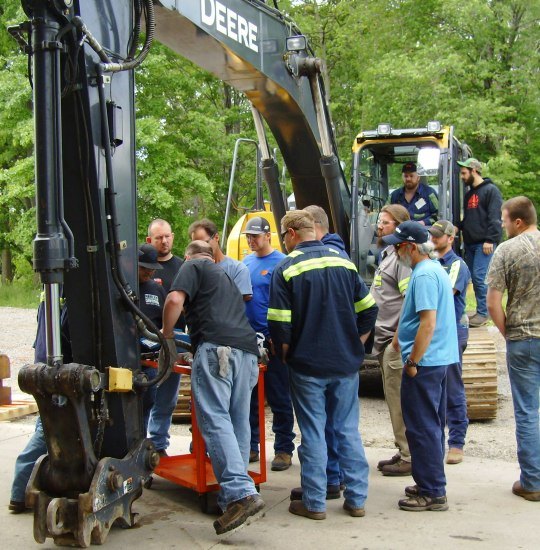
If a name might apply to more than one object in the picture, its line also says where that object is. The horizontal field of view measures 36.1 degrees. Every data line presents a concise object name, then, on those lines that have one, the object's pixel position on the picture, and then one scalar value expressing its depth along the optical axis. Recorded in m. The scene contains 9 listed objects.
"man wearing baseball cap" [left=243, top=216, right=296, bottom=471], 6.61
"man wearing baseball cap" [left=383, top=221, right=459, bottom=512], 5.39
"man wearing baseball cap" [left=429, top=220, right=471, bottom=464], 6.64
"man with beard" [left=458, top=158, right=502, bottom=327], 9.40
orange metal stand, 5.50
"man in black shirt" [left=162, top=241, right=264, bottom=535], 5.14
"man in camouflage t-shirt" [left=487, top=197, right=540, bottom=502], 5.66
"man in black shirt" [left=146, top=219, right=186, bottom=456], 6.42
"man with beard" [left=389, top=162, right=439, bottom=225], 9.05
